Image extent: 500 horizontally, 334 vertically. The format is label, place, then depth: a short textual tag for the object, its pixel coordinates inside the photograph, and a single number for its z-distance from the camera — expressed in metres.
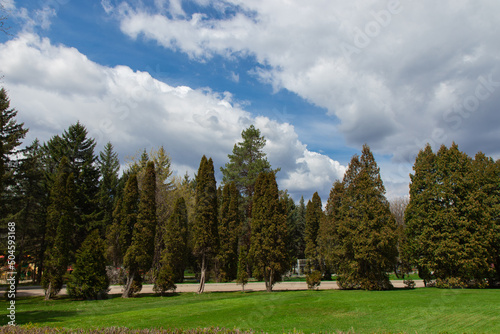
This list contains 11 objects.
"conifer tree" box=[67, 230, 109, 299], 16.97
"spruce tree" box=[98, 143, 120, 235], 33.38
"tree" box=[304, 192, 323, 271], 31.21
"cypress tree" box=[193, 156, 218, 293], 19.69
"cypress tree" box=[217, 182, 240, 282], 29.17
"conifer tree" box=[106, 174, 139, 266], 18.55
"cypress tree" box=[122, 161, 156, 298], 17.98
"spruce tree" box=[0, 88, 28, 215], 24.23
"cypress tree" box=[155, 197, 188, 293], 25.42
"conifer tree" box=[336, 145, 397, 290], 17.80
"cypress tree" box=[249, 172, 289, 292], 18.95
